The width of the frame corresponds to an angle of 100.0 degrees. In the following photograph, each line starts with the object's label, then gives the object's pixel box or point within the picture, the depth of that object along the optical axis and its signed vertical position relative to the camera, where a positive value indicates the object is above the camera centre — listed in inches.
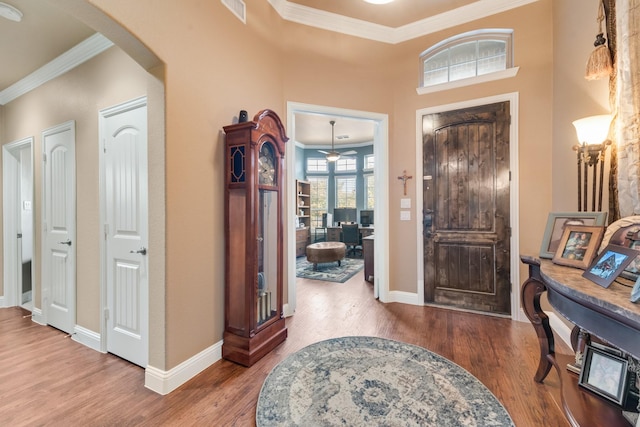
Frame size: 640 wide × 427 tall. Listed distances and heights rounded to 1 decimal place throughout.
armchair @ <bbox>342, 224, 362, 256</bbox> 276.4 -25.9
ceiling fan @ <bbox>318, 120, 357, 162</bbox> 243.1 +53.5
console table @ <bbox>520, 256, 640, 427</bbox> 36.3 -18.5
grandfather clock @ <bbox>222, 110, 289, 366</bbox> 84.5 -9.4
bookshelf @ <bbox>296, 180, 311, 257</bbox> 272.4 -6.2
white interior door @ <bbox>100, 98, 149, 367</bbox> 83.6 -5.4
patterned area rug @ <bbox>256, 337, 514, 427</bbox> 61.2 -47.6
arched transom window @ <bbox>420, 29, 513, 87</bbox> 123.1 +73.6
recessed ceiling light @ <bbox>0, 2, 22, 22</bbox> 83.6 +63.9
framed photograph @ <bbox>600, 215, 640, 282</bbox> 46.3 -5.5
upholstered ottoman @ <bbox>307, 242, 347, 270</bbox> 208.1 -33.7
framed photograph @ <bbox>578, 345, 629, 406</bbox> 54.1 -35.4
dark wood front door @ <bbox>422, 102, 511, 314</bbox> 120.3 +0.5
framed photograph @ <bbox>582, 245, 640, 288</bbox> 42.9 -9.5
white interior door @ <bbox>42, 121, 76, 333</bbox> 105.7 -6.3
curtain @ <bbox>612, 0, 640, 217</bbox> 57.0 +22.9
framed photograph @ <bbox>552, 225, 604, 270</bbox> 55.9 -8.1
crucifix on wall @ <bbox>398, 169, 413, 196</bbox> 137.2 +16.2
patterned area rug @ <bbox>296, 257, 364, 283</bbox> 194.1 -48.4
